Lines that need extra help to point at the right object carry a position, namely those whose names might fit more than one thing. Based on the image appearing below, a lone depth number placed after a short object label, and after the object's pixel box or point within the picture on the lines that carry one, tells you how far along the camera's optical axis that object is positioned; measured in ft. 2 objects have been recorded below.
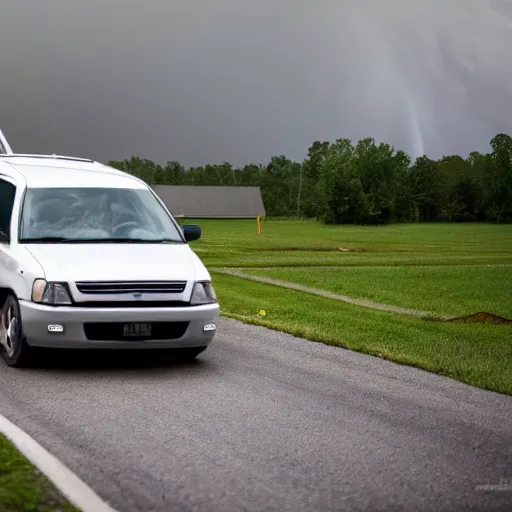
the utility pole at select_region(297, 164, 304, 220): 518.00
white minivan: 28.81
